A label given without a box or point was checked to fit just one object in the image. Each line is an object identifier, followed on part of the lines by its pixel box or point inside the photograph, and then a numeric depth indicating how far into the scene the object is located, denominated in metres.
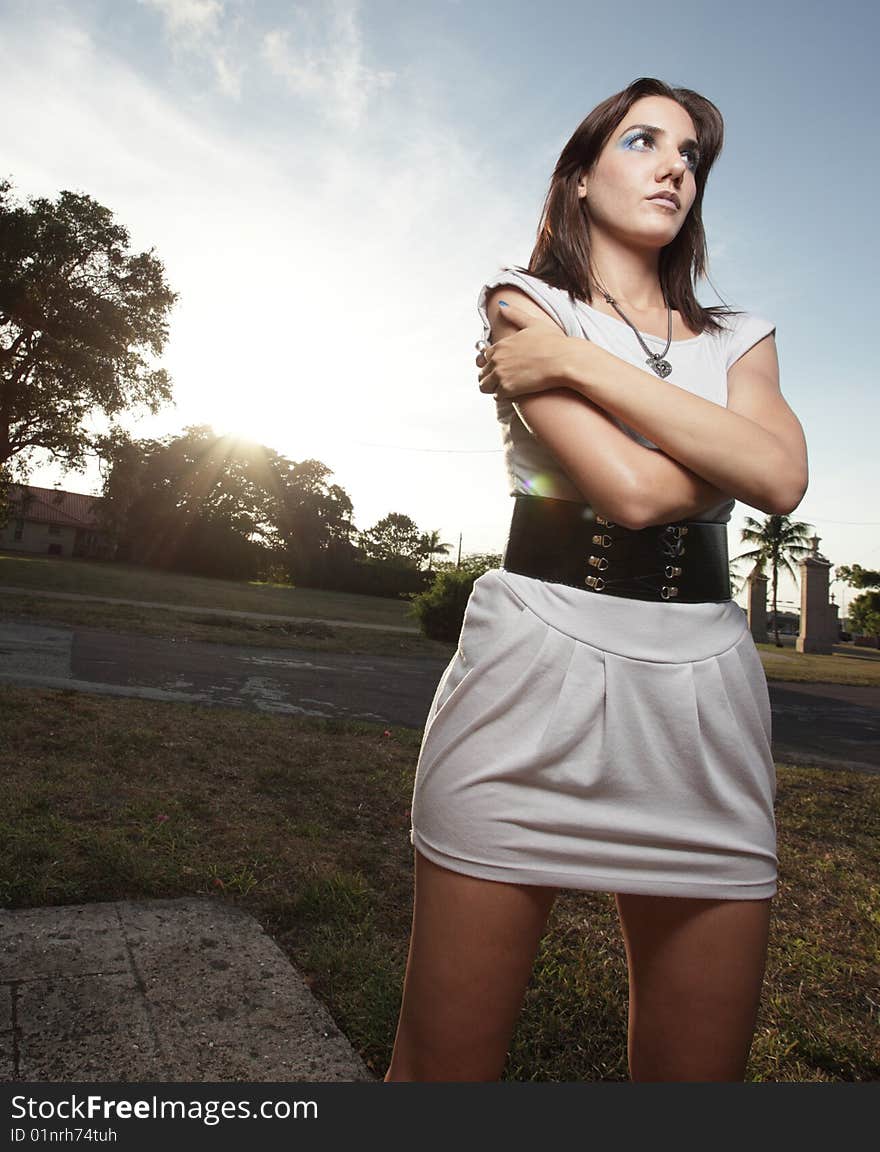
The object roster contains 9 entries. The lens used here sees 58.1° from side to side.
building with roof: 68.31
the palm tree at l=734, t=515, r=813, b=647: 59.69
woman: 1.15
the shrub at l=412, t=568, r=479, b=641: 16.83
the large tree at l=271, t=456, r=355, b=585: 50.12
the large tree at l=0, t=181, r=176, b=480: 25.11
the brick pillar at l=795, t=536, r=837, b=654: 31.28
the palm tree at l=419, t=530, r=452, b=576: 70.69
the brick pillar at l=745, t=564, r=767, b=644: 37.31
